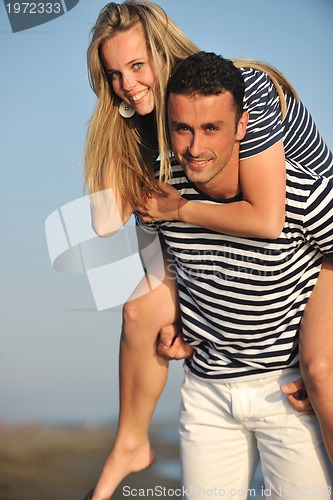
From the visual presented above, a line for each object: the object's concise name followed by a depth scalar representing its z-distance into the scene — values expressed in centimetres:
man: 709
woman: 711
